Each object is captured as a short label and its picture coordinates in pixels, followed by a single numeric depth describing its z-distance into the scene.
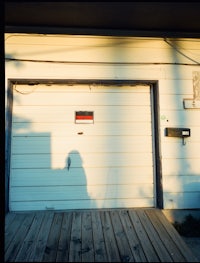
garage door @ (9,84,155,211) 4.31
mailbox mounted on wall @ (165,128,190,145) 4.30
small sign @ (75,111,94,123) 4.41
